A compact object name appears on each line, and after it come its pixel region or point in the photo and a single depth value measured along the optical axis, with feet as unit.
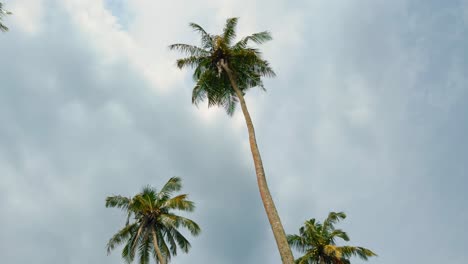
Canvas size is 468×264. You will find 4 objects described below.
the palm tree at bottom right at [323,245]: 103.24
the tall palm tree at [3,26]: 61.08
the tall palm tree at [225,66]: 73.77
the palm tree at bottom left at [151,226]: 97.50
